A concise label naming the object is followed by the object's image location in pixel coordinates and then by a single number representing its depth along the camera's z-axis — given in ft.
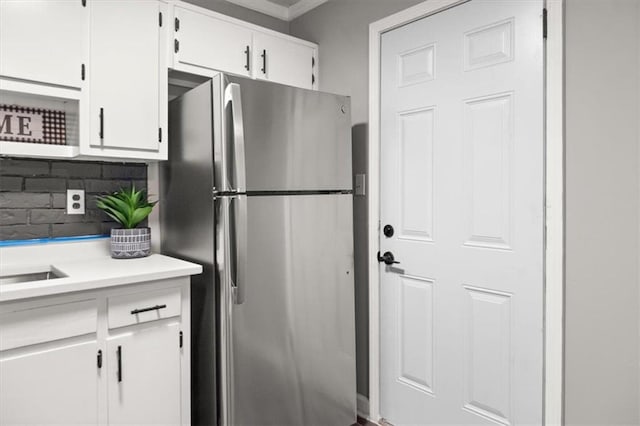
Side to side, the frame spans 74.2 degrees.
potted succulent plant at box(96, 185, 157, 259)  6.60
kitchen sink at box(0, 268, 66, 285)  5.98
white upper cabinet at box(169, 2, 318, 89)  6.82
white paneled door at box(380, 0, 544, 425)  5.54
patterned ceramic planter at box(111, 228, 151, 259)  6.59
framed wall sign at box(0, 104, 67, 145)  5.97
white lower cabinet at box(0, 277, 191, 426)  4.69
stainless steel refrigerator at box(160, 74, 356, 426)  5.93
